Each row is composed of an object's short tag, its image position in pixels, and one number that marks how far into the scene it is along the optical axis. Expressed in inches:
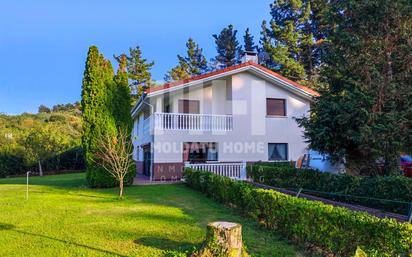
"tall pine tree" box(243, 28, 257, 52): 1755.7
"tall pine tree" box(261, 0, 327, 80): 1418.6
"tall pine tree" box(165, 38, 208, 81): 1815.9
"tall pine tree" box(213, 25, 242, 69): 1752.0
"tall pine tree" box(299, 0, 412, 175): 416.5
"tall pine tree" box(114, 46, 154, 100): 1828.2
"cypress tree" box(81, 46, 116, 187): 591.8
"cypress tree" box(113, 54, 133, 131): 630.5
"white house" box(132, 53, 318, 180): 722.8
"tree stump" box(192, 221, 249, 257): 203.5
